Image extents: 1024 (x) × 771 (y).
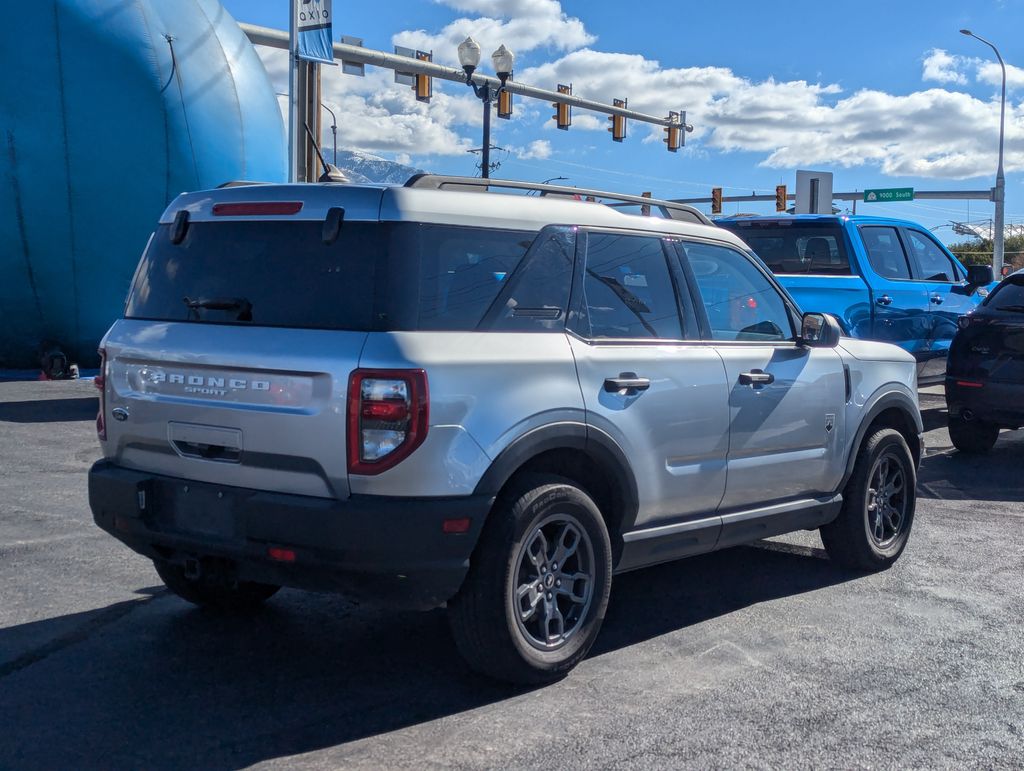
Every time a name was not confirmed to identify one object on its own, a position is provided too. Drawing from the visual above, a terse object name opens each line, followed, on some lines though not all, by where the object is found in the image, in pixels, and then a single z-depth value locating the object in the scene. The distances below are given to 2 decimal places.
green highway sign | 49.03
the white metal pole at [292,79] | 15.73
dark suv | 9.52
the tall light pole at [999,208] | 40.44
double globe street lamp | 20.98
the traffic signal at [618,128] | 30.86
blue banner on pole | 15.95
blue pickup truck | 10.62
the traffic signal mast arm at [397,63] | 20.45
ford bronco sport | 3.88
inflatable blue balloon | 14.45
